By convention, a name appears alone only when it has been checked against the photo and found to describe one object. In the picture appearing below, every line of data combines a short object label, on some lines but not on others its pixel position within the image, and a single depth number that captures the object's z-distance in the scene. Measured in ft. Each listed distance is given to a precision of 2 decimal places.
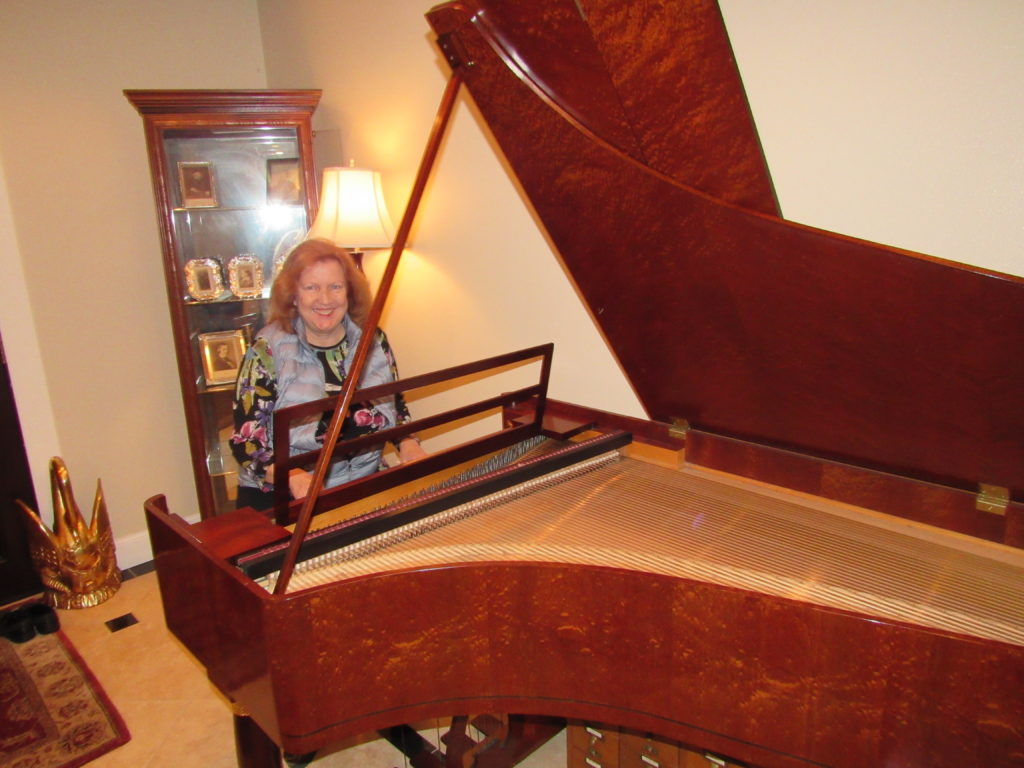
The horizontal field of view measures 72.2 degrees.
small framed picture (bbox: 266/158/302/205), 9.56
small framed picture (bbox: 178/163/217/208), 9.35
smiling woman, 6.76
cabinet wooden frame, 8.77
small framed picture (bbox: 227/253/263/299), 9.66
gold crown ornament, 8.89
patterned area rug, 6.68
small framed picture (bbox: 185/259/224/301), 9.39
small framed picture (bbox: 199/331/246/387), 9.65
